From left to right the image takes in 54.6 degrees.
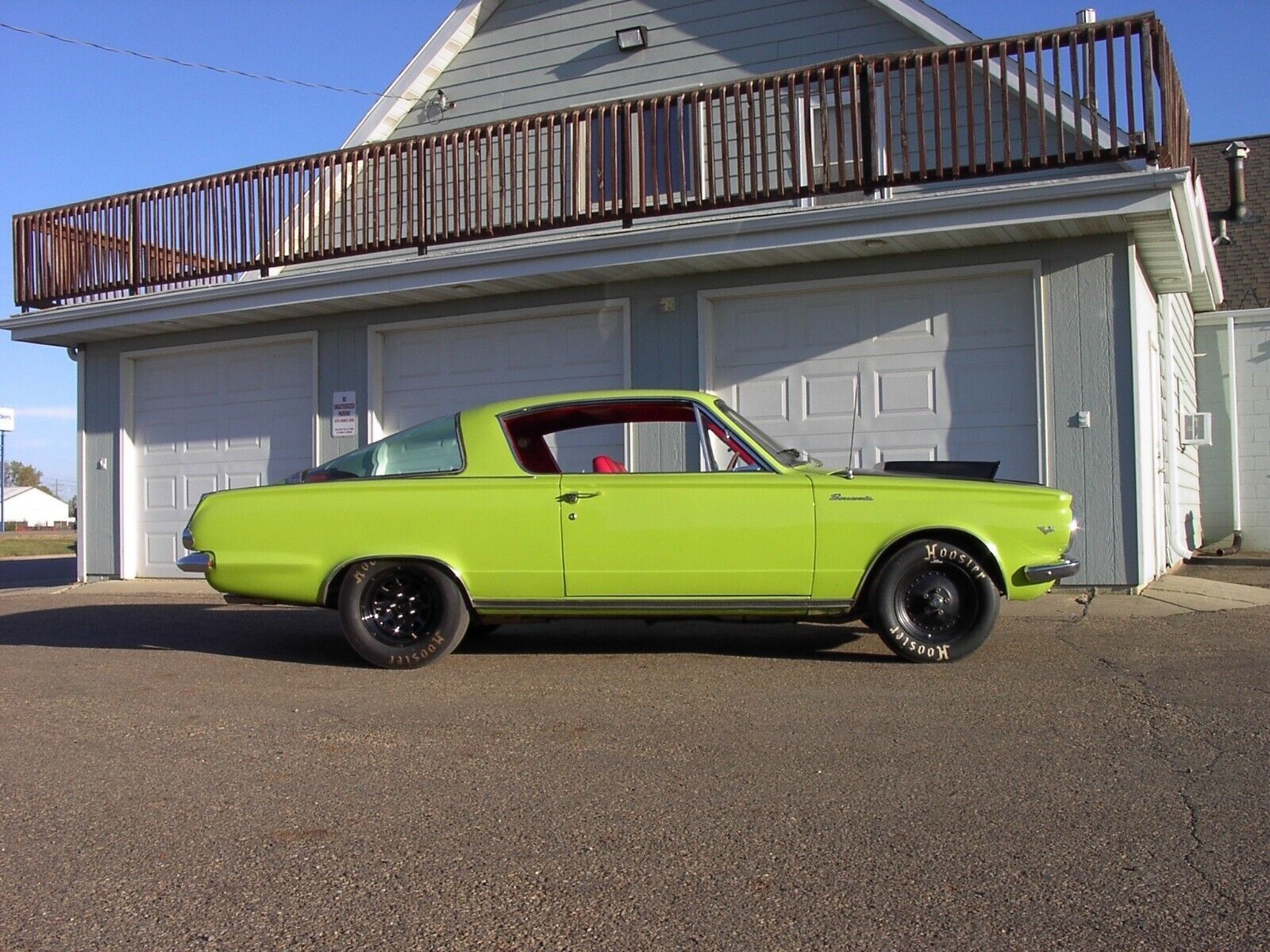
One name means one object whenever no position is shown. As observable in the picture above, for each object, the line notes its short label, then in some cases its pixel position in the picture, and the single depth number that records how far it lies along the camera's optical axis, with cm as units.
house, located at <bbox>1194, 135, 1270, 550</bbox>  1538
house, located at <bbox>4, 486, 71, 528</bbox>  8269
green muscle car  650
